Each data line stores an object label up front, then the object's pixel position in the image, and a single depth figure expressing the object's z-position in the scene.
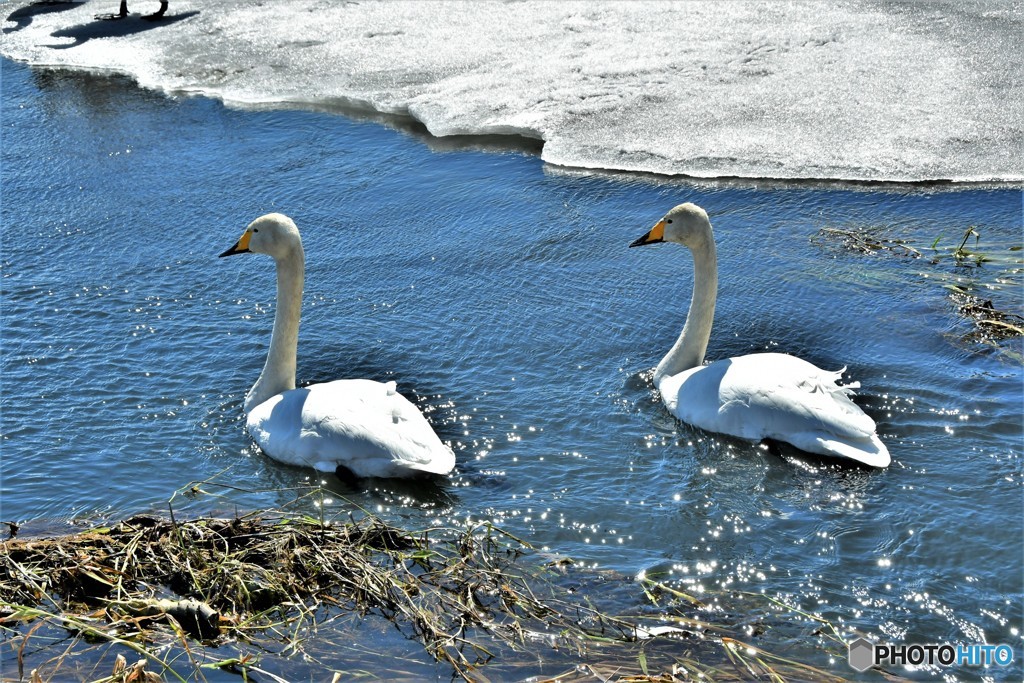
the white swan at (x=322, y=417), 12.74
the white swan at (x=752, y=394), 12.78
